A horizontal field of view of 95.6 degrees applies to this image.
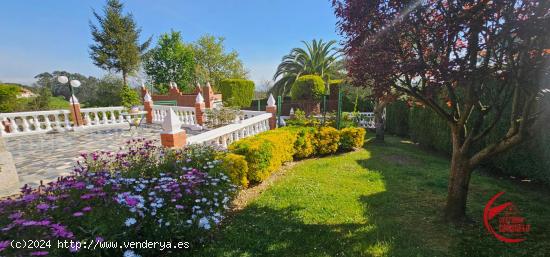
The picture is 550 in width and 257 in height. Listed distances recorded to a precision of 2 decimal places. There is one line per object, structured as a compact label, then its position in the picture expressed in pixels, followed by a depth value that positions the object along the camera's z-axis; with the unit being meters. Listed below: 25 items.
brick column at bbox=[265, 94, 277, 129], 9.67
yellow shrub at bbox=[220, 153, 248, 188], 4.57
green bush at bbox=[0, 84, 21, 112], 15.51
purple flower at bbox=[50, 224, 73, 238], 1.95
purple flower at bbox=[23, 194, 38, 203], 2.45
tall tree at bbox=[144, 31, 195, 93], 34.53
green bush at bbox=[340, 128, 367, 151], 9.45
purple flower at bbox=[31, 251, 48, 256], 1.74
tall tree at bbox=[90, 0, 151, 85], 26.84
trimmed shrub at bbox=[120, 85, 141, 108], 15.43
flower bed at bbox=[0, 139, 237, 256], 2.09
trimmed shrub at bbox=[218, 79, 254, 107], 24.94
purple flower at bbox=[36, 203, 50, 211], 2.18
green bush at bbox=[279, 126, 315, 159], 7.89
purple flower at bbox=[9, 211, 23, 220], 2.09
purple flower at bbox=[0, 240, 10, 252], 1.72
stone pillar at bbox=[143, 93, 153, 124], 13.94
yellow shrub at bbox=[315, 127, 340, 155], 8.59
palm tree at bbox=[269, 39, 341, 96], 29.31
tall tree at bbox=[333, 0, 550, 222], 2.59
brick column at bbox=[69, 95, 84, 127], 12.38
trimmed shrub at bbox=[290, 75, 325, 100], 21.34
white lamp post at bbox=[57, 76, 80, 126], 11.28
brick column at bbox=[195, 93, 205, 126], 11.79
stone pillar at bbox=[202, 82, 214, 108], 18.62
